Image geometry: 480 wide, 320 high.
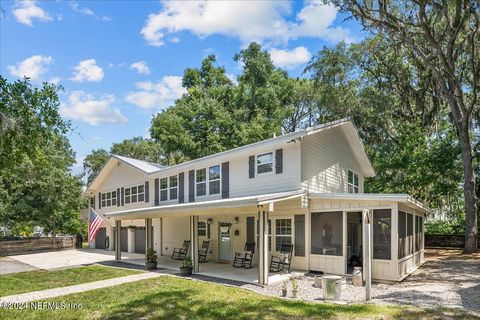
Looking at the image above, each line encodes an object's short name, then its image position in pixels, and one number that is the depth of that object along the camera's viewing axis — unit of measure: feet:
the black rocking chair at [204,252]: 53.83
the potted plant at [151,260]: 46.63
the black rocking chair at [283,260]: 42.33
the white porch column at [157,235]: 64.99
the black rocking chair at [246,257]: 46.62
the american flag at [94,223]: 56.85
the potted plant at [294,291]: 29.45
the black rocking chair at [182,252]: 57.04
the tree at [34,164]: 24.70
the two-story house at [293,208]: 36.70
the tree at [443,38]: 57.47
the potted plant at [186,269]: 42.04
